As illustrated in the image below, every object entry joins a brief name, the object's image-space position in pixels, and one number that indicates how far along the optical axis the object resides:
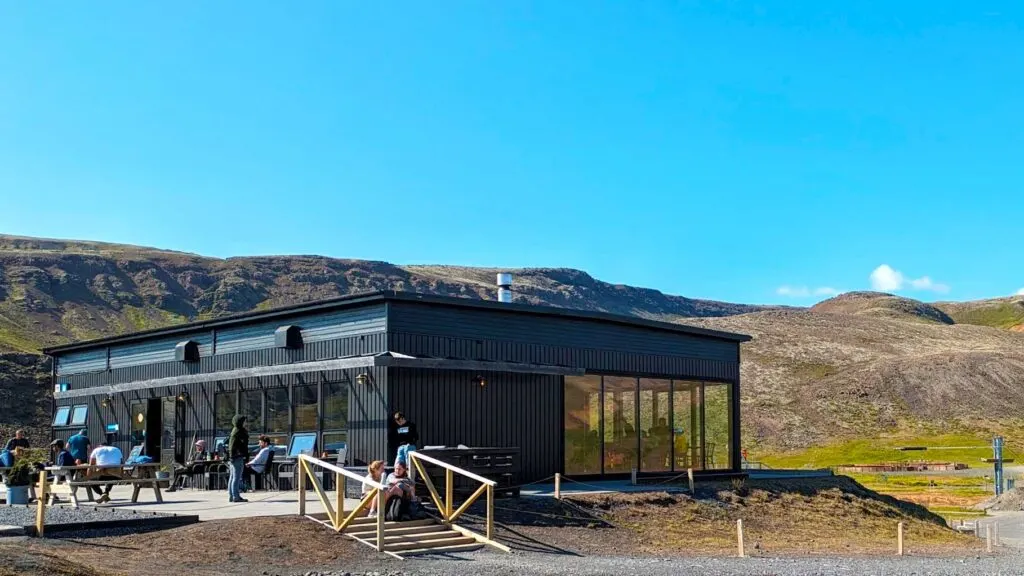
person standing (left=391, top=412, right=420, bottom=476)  18.52
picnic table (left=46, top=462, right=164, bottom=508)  18.34
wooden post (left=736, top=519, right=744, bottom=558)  18.05
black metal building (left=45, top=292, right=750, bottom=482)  21.58
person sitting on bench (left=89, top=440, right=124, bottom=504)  19.69
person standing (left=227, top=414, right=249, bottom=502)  19.19
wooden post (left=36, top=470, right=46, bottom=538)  14.77
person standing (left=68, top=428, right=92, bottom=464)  23.25
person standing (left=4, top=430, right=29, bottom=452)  22.17
